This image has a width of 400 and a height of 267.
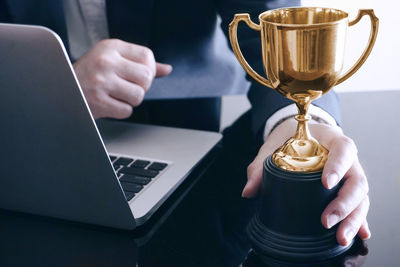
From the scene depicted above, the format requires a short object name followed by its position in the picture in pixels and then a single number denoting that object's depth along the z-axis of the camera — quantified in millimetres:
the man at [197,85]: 583
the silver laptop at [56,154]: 514
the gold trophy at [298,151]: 511
